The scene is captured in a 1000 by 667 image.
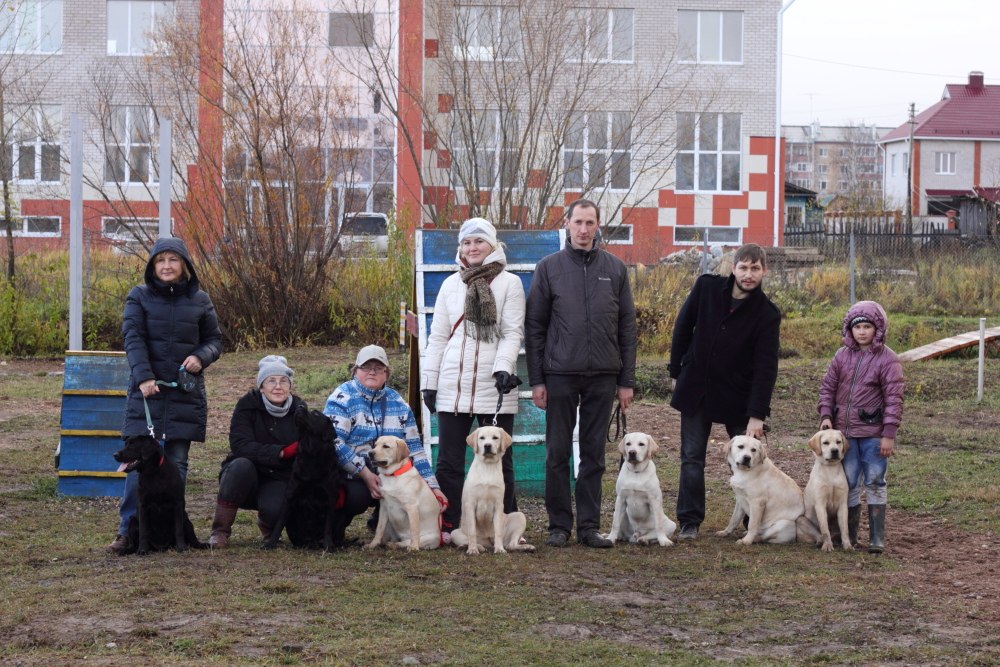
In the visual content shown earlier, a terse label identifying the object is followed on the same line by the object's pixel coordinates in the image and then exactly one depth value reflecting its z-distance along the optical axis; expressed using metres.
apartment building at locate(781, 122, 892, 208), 104.44
